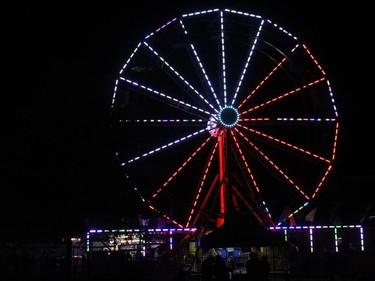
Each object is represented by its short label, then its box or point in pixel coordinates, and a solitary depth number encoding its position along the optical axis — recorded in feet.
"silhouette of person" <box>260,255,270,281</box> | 50.31
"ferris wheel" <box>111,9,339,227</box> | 93.30
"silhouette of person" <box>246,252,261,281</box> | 50.26
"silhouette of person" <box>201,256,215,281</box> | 54.78
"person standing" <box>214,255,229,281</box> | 52.34
